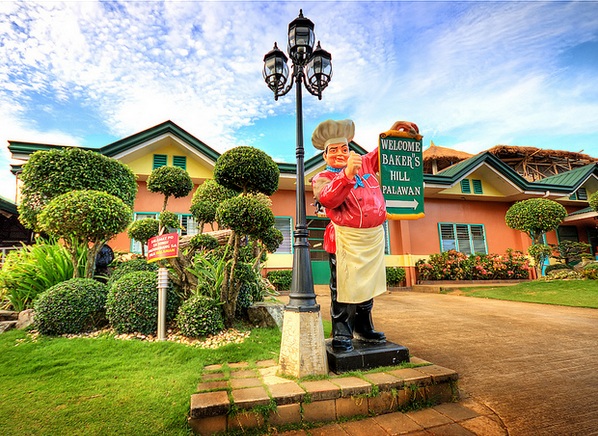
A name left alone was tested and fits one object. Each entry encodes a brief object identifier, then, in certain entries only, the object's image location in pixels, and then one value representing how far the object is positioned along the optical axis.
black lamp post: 2.81
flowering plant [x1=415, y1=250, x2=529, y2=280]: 11.59
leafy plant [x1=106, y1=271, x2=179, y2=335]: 4.08
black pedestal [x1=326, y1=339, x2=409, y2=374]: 2.66
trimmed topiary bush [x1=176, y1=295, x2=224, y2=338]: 3.93
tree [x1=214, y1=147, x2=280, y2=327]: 4.00
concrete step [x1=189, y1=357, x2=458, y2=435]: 2.07
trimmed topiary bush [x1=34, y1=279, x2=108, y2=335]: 4.01
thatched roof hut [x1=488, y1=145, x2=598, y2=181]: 20.88
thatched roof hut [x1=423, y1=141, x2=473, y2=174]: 20.17
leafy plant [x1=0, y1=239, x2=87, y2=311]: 4.90
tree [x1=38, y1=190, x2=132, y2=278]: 4.55
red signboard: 4.12
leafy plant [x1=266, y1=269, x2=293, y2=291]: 10.27
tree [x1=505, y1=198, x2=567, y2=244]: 10.27
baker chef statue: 2.79
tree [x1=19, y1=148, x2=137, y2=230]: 5.97
